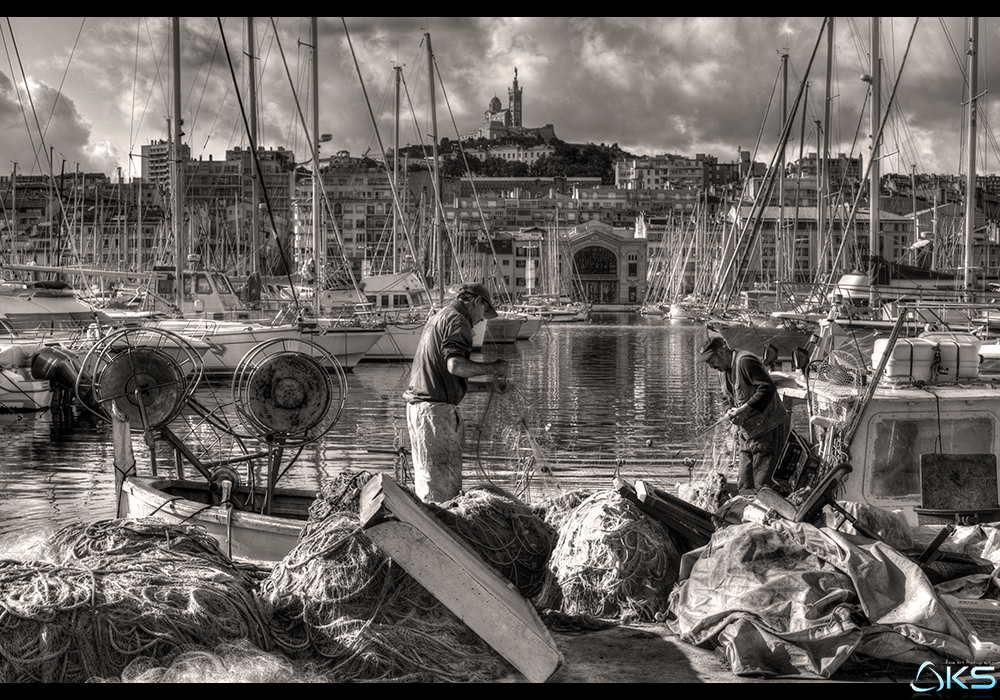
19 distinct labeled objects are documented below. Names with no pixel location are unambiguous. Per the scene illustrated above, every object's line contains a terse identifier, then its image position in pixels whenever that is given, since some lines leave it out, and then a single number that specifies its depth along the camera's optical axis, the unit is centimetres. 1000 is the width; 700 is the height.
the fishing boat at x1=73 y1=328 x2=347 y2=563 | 776
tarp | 525
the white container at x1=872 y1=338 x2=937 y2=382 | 855
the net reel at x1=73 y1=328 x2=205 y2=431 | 841
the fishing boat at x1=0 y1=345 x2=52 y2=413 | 2105
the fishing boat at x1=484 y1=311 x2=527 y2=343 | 5157
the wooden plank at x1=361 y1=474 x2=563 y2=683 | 516
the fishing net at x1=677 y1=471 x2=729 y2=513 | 808
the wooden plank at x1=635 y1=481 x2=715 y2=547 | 655
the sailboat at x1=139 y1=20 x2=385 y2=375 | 2644
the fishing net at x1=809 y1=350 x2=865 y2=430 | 828
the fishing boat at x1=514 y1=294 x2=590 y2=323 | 8500
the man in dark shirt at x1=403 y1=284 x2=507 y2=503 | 754
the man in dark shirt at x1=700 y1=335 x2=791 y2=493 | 838
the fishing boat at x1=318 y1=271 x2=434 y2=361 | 3666
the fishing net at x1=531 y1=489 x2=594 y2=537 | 741
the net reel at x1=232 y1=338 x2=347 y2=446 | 810
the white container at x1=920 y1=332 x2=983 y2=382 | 871
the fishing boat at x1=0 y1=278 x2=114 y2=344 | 2412
